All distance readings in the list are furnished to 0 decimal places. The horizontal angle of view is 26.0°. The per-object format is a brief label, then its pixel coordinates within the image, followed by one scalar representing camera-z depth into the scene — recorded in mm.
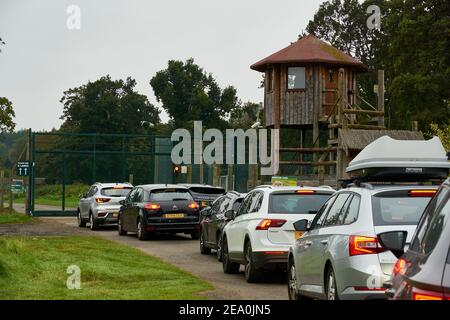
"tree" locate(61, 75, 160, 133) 97312
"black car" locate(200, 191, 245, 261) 21234
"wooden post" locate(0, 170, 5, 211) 44006
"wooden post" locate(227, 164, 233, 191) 35750
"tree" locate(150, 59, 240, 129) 97062
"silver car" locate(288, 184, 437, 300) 10125
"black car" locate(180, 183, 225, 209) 30641
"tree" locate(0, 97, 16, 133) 33062
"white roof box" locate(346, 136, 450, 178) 12099
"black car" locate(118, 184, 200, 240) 27531
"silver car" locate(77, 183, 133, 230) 33500
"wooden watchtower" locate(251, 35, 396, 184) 37688
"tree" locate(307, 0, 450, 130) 50438
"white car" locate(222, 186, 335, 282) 16188
